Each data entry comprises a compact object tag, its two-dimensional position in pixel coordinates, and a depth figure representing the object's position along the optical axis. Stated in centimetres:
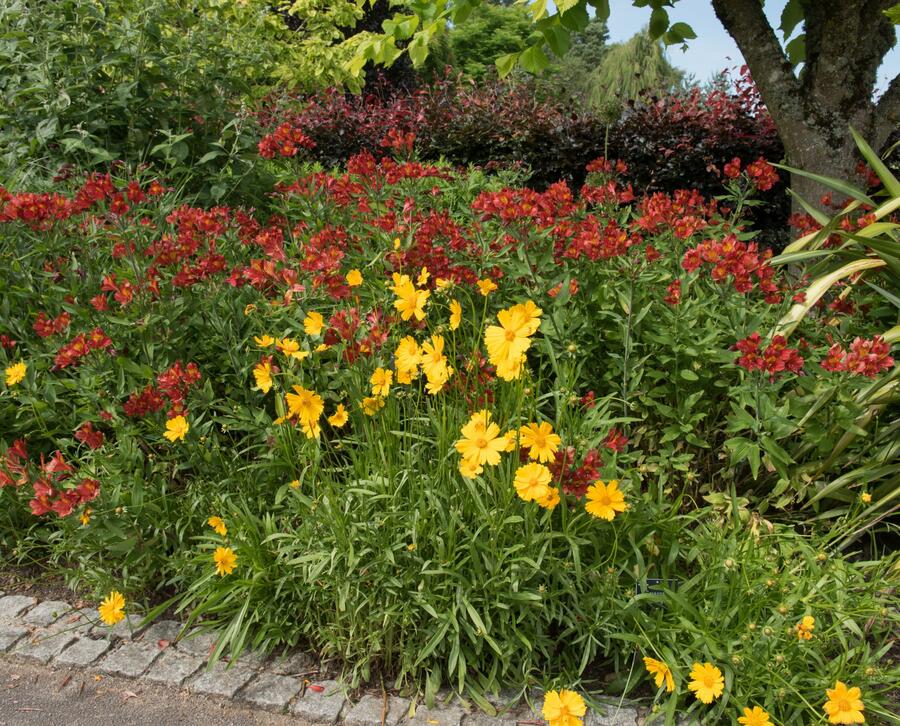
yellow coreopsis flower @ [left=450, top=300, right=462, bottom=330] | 217
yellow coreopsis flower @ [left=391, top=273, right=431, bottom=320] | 218
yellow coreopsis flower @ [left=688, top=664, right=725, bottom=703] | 189
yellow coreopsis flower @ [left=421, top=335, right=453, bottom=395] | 207
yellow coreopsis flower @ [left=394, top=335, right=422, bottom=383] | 212
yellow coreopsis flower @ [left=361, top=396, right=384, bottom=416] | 229
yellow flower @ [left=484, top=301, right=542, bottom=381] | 190
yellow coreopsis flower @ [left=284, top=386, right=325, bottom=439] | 224
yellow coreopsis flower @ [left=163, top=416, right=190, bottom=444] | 231
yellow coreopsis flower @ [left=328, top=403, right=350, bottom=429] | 232
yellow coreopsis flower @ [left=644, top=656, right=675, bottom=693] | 195
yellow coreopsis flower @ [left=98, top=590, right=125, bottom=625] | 229
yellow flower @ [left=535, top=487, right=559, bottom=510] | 191
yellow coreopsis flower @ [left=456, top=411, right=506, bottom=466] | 187
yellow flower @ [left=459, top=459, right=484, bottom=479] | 189
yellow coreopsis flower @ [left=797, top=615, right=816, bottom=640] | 193
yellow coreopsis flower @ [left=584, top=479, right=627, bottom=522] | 195
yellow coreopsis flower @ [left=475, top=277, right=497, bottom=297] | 234
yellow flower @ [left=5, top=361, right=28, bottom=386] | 254
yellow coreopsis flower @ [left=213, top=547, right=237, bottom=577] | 221
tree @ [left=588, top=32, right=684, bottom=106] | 1720
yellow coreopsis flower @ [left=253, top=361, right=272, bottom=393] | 237
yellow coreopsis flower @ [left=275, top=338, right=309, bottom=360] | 232
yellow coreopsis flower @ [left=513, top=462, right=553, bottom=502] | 187
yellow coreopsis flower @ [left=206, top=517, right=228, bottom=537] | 226
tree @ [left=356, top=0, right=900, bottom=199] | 402
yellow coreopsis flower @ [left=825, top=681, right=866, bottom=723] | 182
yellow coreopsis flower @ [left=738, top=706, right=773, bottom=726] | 186
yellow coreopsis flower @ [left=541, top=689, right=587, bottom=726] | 187
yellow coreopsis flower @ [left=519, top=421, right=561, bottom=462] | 191
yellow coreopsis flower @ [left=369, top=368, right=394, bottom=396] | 221
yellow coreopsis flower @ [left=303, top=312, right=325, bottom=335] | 229
